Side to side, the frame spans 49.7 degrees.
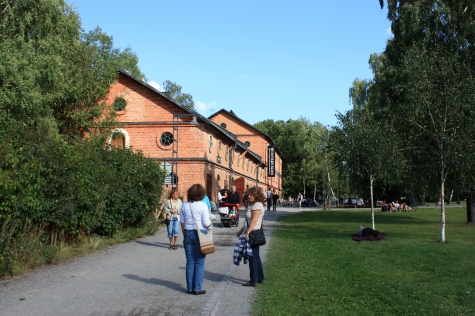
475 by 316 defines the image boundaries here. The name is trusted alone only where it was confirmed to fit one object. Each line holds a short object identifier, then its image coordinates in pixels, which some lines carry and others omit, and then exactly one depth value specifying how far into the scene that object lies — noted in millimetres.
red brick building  36281
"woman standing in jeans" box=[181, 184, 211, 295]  8031
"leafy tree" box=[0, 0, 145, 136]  23562
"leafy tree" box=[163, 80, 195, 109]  74194
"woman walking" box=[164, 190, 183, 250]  14438
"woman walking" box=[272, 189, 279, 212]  41681
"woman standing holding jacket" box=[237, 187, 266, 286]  8820
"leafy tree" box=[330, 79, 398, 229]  20328
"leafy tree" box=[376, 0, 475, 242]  16406
